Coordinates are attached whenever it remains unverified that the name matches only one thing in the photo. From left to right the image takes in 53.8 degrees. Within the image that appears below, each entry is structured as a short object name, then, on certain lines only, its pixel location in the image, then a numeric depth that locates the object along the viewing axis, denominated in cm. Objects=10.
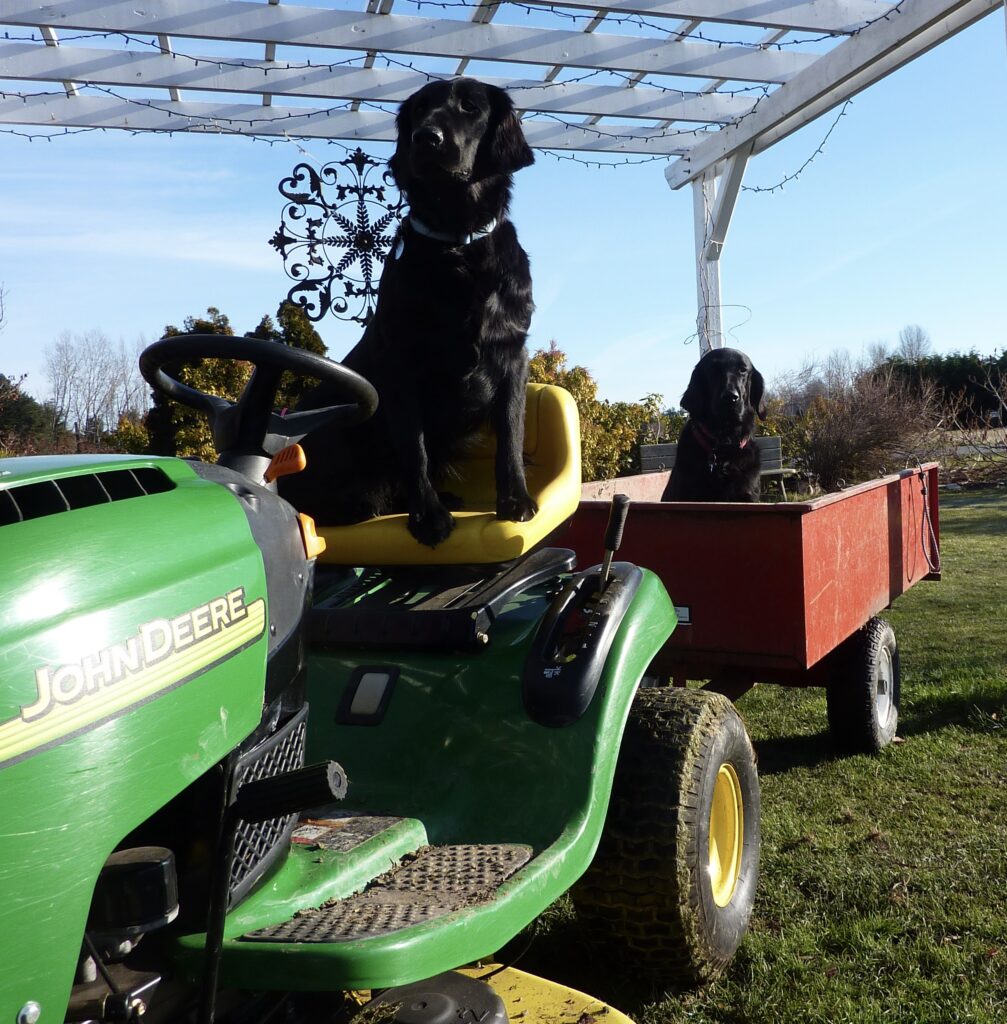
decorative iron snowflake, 488
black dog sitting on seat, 254
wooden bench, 951
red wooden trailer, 283
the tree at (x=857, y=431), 1337
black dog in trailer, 443
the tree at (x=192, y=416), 640
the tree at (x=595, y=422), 902
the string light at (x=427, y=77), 632
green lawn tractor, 95
